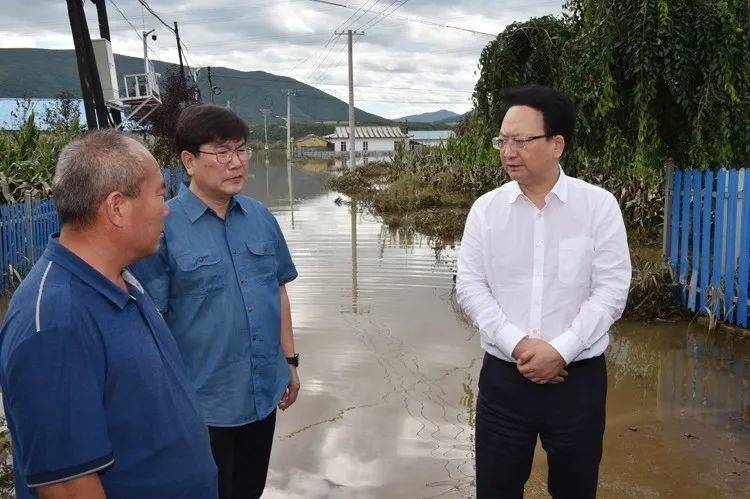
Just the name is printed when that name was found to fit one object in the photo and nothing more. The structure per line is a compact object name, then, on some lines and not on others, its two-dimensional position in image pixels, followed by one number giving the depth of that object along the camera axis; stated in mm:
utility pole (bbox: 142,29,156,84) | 23605
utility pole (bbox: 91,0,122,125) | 13508
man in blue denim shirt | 2385
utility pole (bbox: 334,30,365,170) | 30655
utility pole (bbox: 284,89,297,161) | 59938
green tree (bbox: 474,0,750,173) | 5949
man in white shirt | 2363
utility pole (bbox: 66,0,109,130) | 9398
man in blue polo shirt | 1357
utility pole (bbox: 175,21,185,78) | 34969
